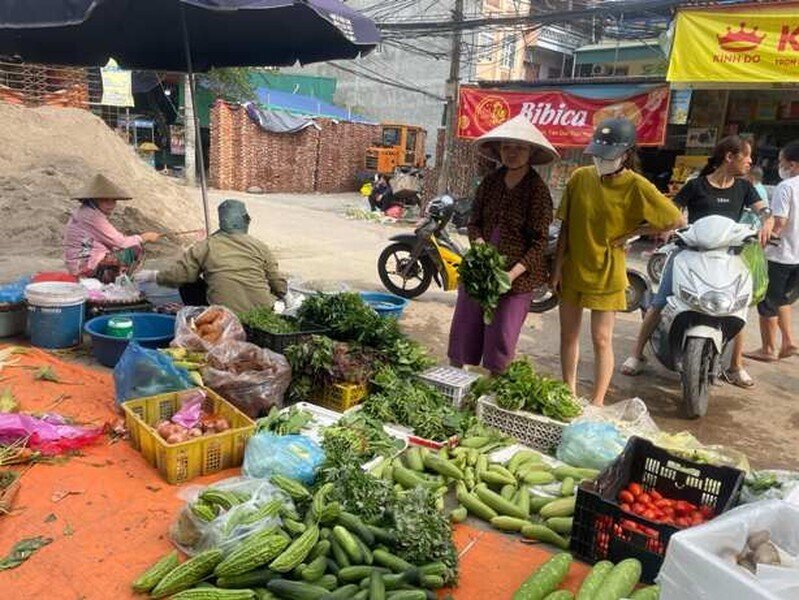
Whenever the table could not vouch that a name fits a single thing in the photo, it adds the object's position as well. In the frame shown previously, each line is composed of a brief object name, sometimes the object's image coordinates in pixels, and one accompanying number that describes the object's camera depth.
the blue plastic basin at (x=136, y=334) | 4.77
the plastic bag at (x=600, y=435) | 3.65
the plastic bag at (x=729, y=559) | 1.83
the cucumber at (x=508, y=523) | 3.17
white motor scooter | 4.76
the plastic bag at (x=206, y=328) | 4.40
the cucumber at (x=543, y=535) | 3.06
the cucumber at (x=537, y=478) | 3.51
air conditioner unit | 24.08
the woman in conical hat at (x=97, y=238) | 5.61
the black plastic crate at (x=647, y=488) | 2.77
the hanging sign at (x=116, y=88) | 17.41
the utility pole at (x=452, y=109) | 15.23
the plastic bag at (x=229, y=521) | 2.67
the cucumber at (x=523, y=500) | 3.27
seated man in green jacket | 4.89
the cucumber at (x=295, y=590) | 2.41
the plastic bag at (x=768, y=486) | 3.03
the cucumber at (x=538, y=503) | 3.34
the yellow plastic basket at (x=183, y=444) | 3.37
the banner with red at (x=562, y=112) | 11.80
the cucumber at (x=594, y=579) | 2.51
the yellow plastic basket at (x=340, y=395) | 4.23
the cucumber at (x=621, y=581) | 2.50
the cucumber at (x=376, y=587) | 2.42
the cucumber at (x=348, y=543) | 2.67
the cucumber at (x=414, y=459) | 3.56
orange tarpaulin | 2.64
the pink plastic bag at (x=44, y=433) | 3.51
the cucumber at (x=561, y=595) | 2.51
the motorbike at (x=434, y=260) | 7.61
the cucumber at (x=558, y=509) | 3.22
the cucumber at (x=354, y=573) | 2.58
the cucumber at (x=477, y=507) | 3.27
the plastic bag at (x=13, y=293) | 5.33
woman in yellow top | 4.15
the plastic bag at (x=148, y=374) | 3.94
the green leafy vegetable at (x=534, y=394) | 4.01
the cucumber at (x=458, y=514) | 3.21
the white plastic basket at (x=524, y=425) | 3.97
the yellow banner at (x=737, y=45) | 8.48
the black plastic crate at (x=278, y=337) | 4.49
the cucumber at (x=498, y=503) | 3.23
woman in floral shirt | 4.24
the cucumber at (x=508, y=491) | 3.38
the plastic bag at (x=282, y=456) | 3.23
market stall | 2.55
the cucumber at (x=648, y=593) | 2.47
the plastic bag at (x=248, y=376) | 3.98
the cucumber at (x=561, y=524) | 3.12
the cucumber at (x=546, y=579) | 2.54
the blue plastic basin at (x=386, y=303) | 5.87
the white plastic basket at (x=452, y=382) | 4.32
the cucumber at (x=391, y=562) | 2.65
